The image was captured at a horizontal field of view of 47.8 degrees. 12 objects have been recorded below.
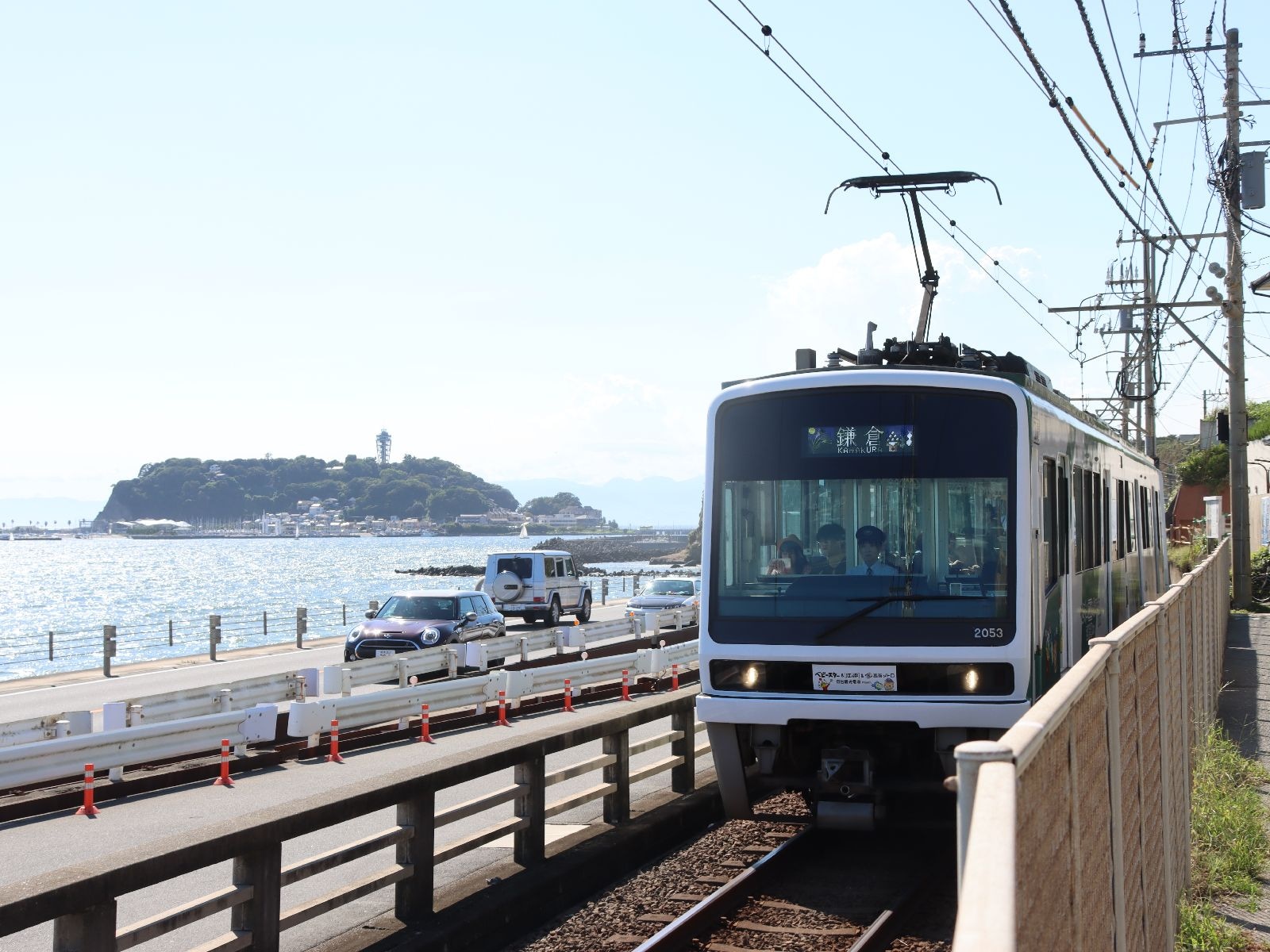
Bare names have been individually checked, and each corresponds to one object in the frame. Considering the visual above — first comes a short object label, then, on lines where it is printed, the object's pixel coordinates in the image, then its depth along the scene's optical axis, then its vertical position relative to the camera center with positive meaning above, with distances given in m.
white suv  42.16 -1.51
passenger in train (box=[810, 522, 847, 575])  9.85 -0.12
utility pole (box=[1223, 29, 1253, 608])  30.66 +4.84
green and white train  9.47 -0.30
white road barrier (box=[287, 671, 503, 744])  17.73 -2.28
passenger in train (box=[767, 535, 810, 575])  9.96 -0.18
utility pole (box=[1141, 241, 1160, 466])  39.19 +5.39
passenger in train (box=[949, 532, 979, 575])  9.64 -0.22
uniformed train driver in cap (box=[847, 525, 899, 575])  9.76 -0.13
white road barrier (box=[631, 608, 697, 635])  37.69 -2.31
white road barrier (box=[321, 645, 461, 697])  22.94 -2.29
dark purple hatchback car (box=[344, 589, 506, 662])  28.58 -1.84
